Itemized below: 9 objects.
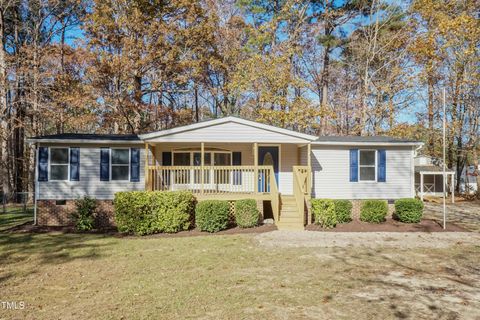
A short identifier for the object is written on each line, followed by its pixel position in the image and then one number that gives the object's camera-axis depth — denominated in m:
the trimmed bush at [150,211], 10.99
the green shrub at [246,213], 11.78
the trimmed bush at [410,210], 12.51
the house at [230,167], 12.61
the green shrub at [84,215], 11.70
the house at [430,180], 25.77
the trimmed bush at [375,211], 12.60
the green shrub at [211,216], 11.34
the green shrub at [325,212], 11.95
